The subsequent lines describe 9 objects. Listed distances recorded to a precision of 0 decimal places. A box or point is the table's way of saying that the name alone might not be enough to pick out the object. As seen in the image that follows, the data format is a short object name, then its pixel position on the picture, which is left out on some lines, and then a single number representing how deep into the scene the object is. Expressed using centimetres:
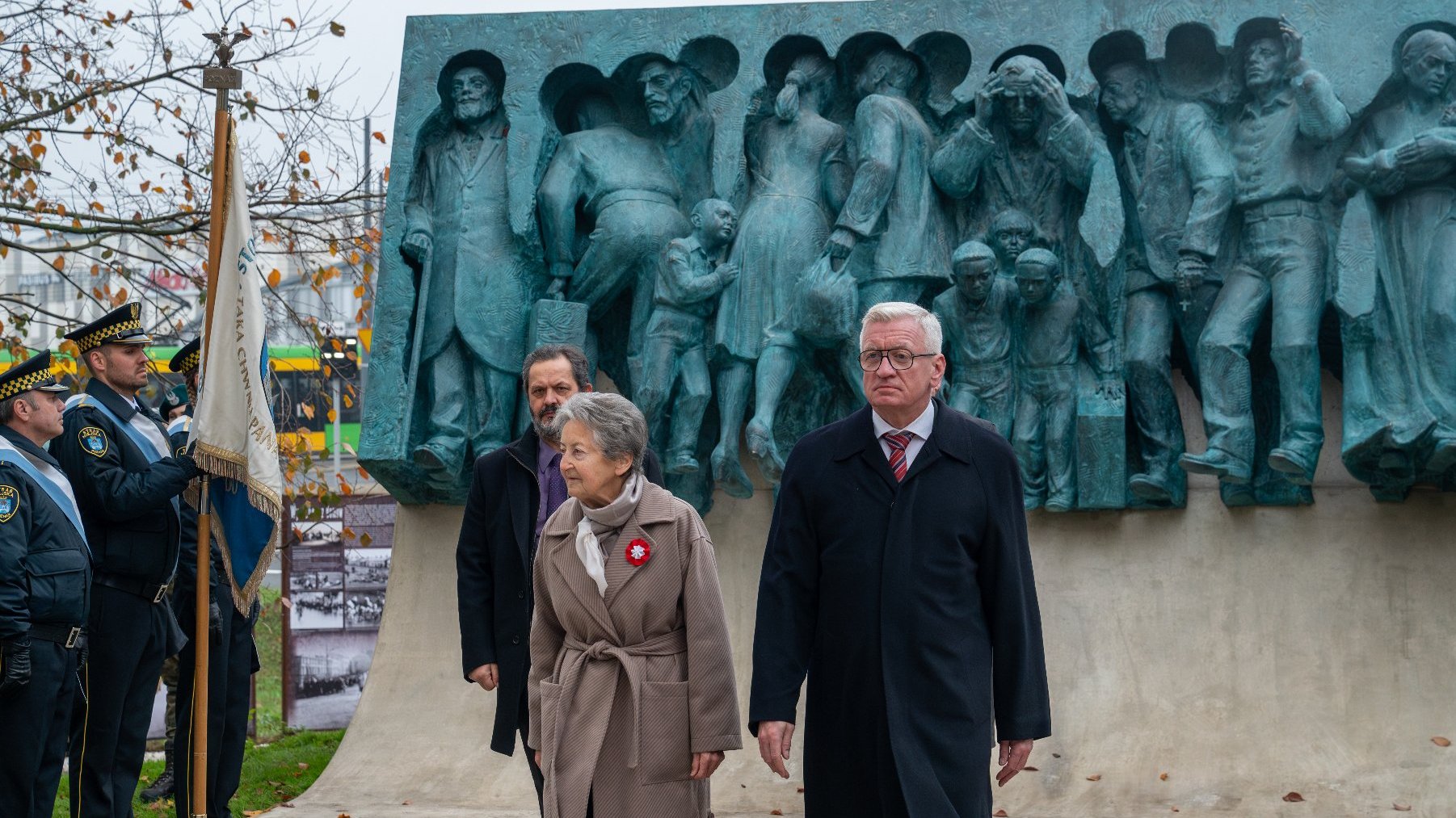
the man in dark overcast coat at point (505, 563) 552
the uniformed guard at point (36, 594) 603
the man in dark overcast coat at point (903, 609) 449
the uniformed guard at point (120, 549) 662
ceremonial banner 683
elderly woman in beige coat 460
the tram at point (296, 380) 1099
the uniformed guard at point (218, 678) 725
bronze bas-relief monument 783
